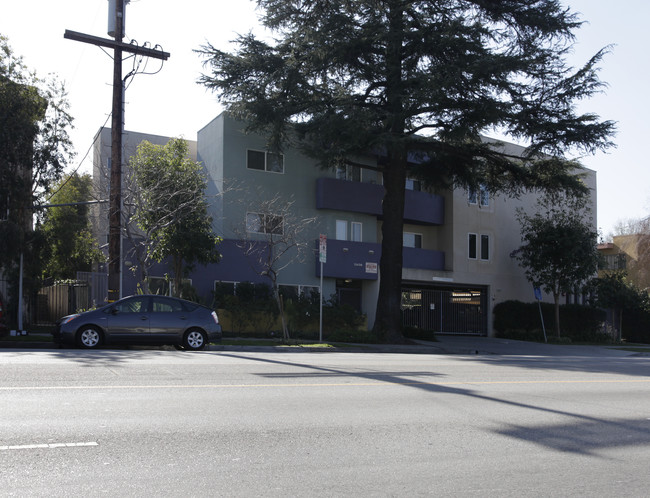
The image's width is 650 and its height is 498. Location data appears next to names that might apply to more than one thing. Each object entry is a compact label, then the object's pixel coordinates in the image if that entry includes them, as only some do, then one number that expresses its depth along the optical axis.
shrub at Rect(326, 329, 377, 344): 24.53
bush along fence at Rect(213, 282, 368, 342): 25.41
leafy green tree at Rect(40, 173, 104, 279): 27.89
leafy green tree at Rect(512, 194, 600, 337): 31.17
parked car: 15.98
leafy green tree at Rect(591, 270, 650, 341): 34.56
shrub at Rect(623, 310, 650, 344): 37.12
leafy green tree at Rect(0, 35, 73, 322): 20.94
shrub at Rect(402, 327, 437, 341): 28.66
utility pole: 18.64
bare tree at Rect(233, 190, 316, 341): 26.14
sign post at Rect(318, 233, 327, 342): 20.91
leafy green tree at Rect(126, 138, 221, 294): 22.58
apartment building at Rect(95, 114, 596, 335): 27.41
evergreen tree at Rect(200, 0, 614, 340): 22.80
